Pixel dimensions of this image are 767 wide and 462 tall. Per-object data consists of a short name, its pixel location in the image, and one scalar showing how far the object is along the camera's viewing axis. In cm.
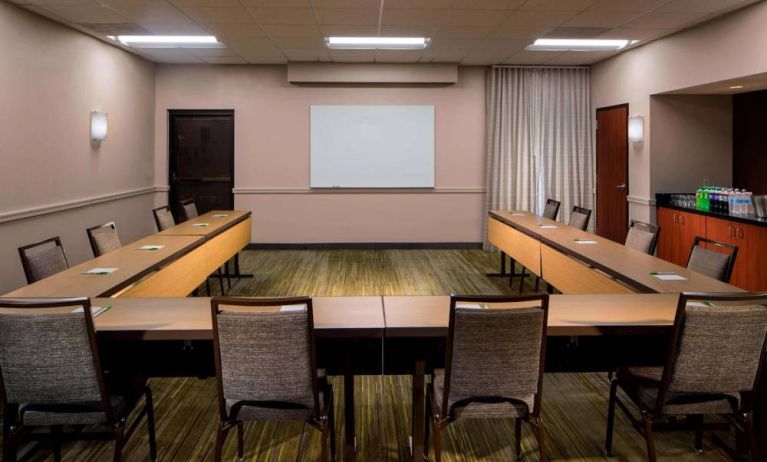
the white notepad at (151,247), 406
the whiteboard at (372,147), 809
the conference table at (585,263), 301
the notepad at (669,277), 305
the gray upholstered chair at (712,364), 205
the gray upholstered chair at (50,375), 200
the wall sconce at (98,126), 599
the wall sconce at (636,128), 639
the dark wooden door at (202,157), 802
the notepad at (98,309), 240
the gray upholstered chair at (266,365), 202
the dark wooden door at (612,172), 700
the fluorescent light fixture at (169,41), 610
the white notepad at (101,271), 324
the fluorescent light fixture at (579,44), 629
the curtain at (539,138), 796
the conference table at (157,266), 292
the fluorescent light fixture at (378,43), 624
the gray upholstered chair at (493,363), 203
